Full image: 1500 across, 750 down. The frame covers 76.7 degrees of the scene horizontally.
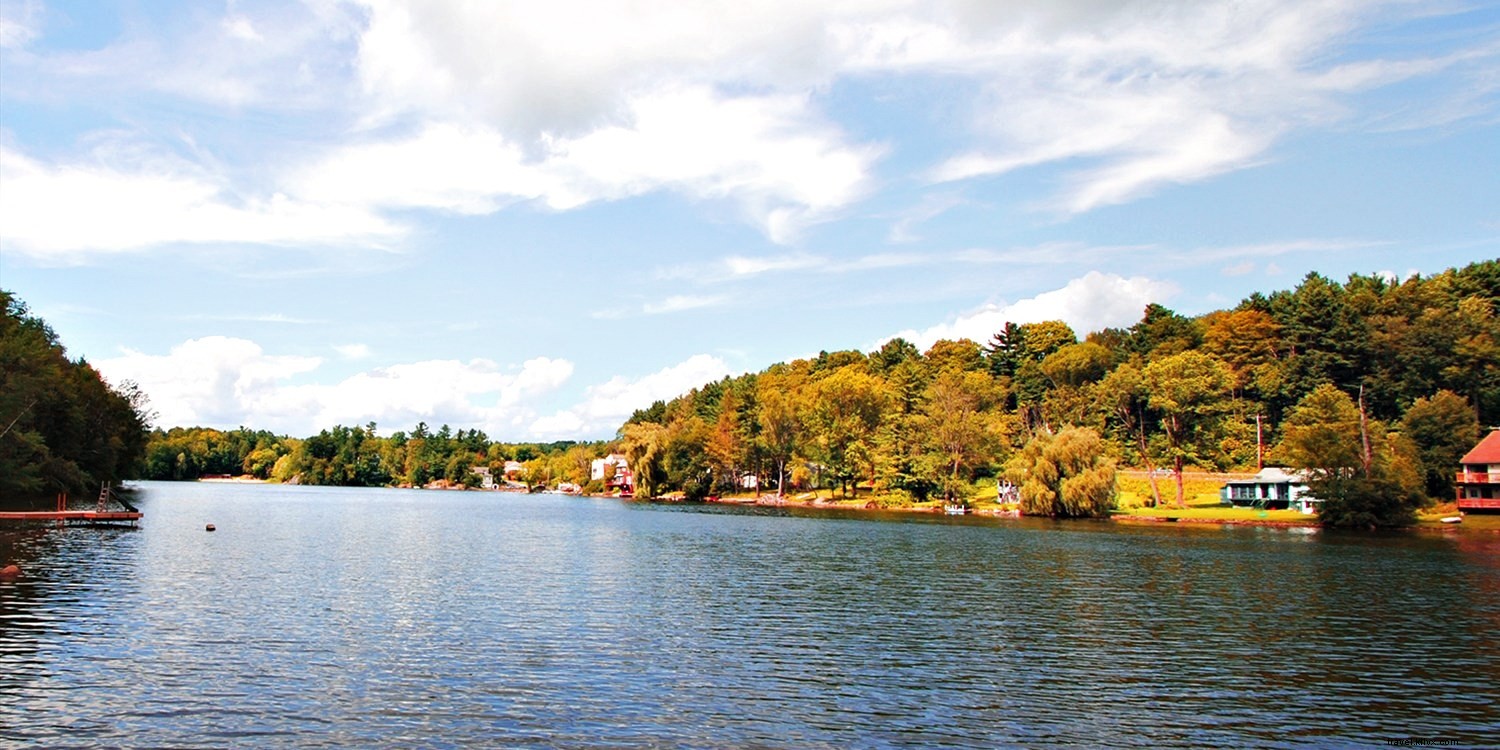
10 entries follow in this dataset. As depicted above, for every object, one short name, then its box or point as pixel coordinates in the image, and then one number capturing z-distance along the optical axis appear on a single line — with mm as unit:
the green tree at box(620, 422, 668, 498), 174250
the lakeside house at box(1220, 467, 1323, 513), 108250
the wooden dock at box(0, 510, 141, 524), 72562
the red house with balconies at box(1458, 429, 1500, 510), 90875
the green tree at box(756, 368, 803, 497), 161125
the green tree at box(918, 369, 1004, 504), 129375
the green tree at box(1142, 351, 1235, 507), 112062
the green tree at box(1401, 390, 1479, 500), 98000
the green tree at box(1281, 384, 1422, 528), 89375
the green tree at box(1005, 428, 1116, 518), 105000
